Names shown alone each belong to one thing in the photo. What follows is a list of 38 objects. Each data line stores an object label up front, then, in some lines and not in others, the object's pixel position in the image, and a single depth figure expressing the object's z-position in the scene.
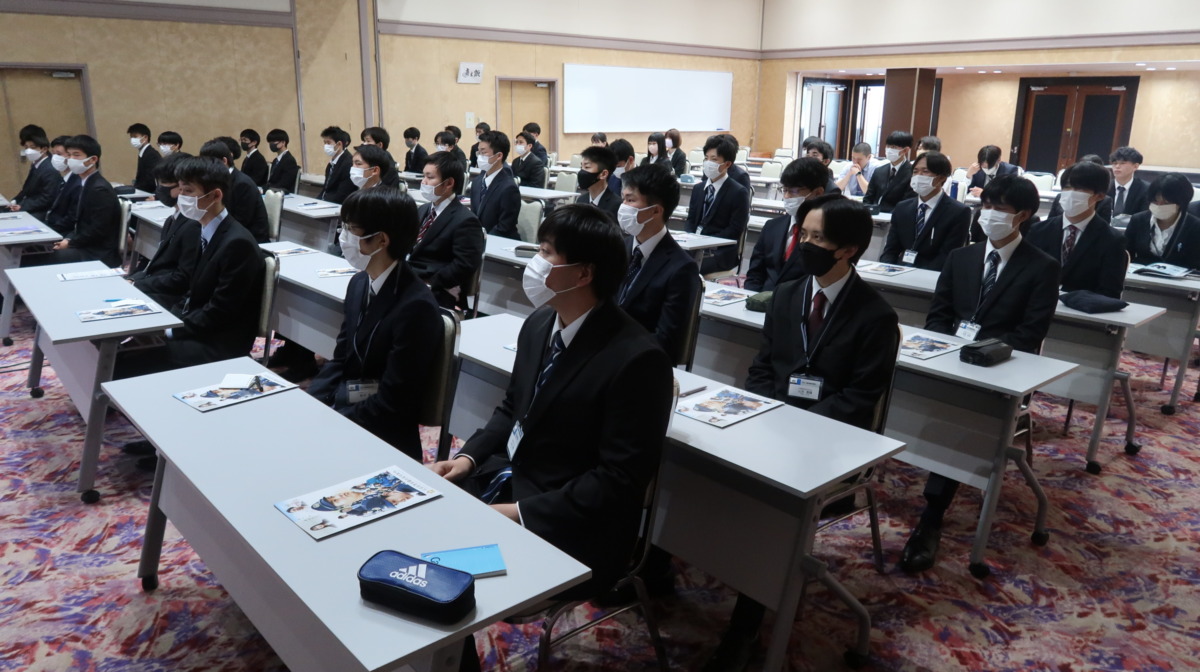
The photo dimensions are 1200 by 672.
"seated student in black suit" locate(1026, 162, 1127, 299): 4.13
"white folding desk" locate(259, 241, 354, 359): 4.14
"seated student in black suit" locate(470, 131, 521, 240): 6.05
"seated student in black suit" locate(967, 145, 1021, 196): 8.58
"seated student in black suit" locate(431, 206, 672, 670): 1.95
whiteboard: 14.39
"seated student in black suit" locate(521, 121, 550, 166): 10.31
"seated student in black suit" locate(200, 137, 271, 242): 5.88
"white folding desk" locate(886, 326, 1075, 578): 2.84
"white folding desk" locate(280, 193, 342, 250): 6.64
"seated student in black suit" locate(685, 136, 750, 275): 6.02
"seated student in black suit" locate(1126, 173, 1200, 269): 4.87
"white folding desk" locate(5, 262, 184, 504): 3.17
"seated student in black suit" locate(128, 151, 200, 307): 3.96
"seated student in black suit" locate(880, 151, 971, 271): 5.11
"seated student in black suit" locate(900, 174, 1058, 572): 3.37
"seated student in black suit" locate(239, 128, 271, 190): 9.62
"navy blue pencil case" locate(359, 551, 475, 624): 1.39
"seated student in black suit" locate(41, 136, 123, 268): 5.79
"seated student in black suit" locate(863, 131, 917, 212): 7.65
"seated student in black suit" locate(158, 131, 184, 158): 8.81
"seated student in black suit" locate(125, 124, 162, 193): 9.05
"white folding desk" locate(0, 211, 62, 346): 5.31
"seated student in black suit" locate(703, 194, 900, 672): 2.65
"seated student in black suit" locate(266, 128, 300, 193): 9.40
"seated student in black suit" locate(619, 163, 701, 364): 3.23
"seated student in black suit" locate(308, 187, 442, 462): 2.64
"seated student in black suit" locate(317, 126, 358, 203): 7.91
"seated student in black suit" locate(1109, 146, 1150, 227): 6.68
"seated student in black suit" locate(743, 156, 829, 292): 4.42
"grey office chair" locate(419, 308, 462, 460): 2.68
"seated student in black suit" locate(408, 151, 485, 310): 4.57
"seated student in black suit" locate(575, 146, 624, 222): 5.86
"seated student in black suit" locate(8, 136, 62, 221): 7.23
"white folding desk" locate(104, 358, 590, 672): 1.43
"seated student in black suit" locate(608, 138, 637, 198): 7.42
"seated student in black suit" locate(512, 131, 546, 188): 9.41
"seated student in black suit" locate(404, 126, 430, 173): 10.98
